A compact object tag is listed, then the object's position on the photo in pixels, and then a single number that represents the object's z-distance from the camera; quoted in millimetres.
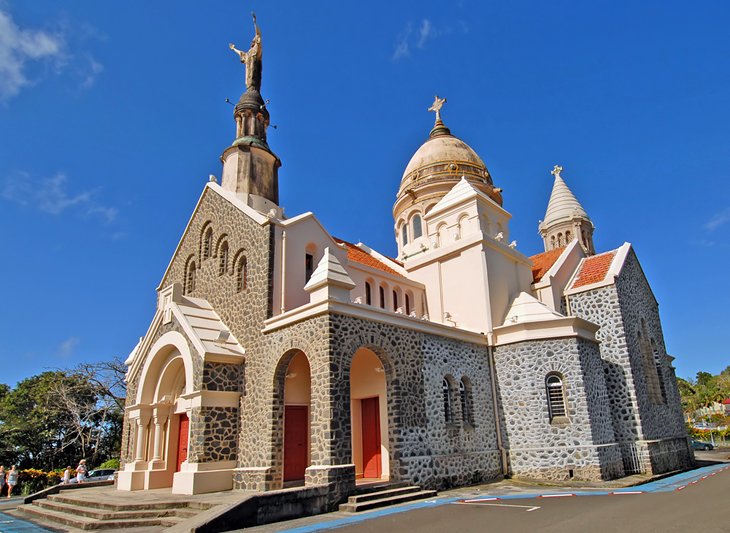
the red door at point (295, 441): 14367
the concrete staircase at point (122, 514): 10914
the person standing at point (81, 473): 20342
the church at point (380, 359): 13695
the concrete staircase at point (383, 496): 11545
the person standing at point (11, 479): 21141
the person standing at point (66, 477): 20505
